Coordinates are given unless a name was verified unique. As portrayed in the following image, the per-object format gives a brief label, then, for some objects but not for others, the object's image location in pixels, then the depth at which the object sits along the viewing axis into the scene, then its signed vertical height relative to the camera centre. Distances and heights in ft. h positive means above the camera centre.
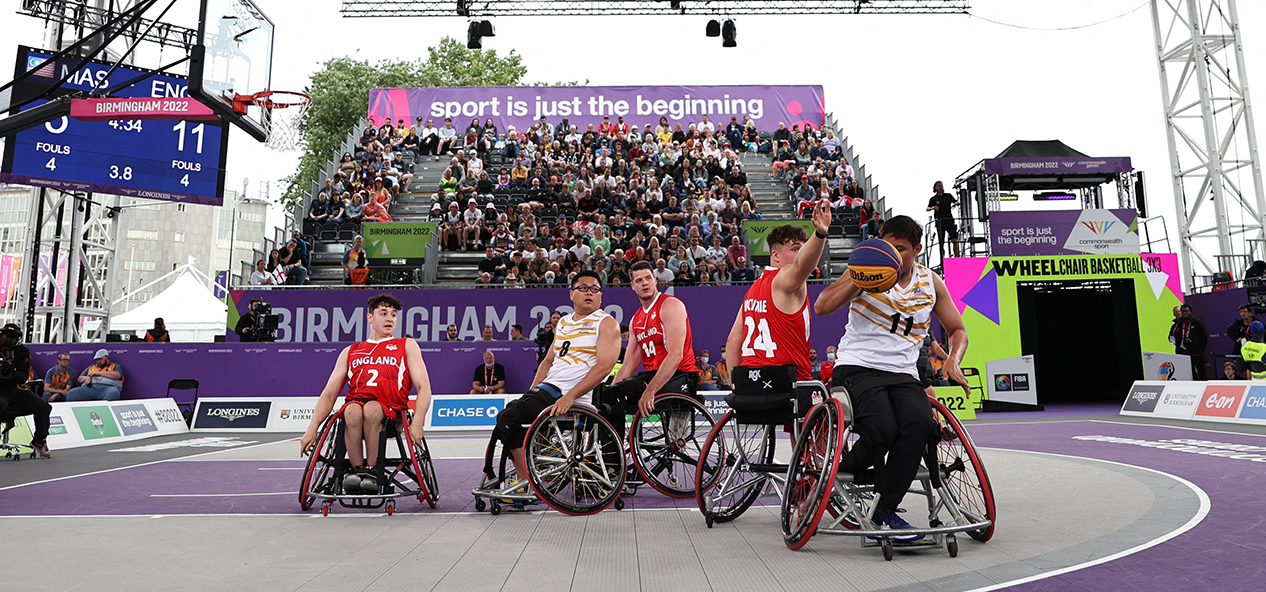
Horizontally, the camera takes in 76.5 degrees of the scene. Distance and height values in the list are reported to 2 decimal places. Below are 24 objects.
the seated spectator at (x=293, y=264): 53.36 +6.67
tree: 129.29 +46.75
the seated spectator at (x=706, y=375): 48.14 -0.58
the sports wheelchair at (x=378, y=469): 18.72 -2.49
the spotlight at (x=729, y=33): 62.85 +25.94
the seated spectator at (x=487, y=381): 47.42 -0.99
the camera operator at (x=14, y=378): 30.17 -0.61
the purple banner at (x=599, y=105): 81.51 +26.41
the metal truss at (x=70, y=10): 46.85 +21.00
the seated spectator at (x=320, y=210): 63.26 +12.33
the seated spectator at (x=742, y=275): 52.44 +5.98
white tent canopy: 72.64 +4.70
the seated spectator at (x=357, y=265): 52.29 +6.63
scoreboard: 46.47 +12.68
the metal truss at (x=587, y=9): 59.88 +27.06
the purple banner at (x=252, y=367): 49.24 -0.22
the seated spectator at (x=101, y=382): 46.31 -1.16
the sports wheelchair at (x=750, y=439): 15.28 -1.56
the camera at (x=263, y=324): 50.39 +2.42
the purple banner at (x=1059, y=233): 53.42 +8.90
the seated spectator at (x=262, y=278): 52.70 +5.58
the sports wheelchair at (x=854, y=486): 12.96 -2.03
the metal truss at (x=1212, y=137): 60.08 +17.68
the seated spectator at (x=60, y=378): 46.32 -0.93
